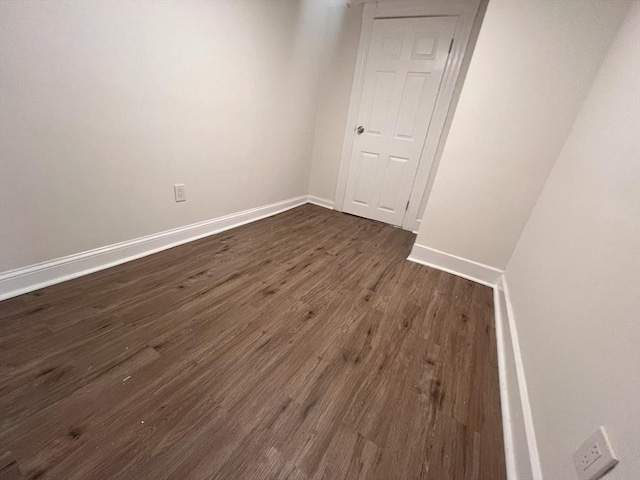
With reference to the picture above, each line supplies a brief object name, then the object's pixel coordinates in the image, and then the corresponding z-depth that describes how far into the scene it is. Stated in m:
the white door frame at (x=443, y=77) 2.23
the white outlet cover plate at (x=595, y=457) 0.56
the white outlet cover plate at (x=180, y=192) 1.84
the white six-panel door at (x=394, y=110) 2.41
